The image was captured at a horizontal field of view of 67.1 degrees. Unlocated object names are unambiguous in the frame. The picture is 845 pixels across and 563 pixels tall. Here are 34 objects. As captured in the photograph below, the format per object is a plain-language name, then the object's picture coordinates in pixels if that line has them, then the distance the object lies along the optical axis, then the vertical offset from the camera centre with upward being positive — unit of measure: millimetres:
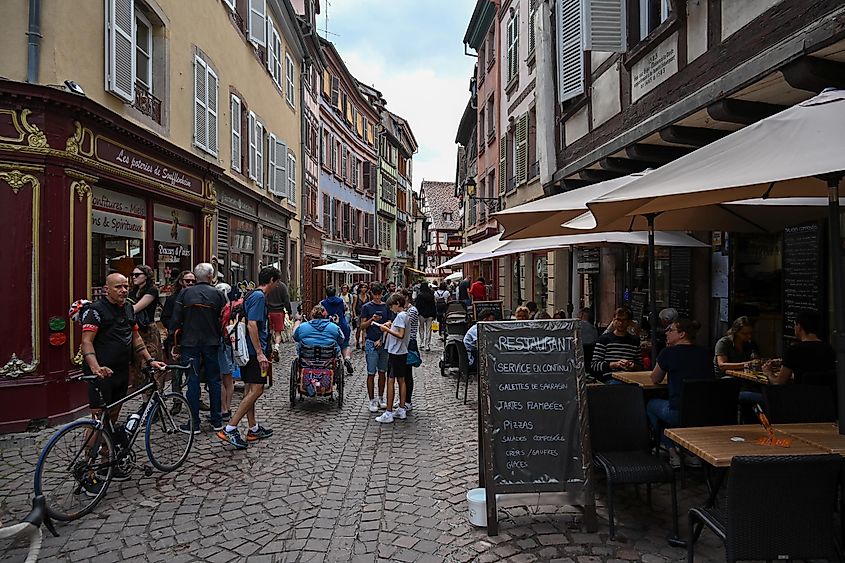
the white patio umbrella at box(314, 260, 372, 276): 22312 +865
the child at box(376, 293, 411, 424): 7668 -746
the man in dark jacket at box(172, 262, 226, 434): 7086 -378
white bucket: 4516 -1549
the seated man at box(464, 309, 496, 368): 9164 -751
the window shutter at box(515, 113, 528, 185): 19219 +4332
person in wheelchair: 8587 -575
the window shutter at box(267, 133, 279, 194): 19234 +3907
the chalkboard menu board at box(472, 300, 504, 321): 14516 -372
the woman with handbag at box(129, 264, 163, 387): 7237 -223
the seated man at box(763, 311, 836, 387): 5367 -576
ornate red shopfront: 7195 +734
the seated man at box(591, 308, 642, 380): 7169 -704
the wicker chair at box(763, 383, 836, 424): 4590 -826
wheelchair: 8570 -1071
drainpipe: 7320 +2882
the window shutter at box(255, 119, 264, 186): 17688 +3902
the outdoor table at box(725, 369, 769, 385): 6035 -845
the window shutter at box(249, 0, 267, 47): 16594 +7164
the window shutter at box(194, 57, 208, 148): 12586 +3784
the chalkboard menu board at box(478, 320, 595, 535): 4430 -854
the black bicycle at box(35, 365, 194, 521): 4633 -1279
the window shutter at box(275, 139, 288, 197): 20094 +3935
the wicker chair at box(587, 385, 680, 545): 4707 -975
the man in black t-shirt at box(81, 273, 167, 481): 5250 -438
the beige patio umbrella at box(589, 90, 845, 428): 3166 +700
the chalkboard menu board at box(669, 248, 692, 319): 10484 +178
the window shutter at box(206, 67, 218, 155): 13344 +3899
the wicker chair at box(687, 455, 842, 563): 3002 -1051
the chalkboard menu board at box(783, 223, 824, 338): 7570 +222
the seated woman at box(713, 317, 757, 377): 7211 -652
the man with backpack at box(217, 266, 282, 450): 6595 -815
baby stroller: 11094 -919
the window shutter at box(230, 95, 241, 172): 15375 +3913
